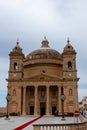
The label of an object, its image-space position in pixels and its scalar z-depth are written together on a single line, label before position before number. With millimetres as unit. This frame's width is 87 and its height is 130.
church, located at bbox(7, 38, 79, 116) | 58156
